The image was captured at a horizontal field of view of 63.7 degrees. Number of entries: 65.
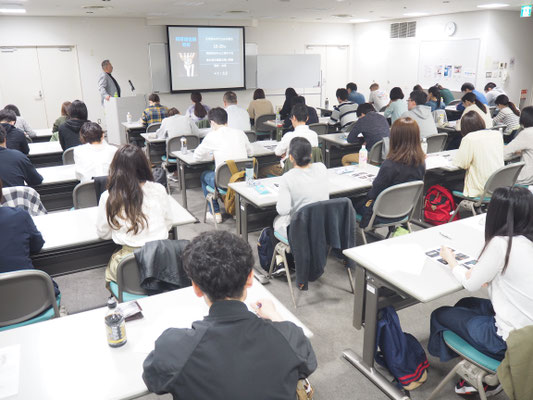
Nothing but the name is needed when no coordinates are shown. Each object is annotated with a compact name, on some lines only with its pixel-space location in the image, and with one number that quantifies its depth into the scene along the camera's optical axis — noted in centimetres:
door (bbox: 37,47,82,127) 1024
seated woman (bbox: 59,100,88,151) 536
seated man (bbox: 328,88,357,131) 691
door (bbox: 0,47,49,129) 988
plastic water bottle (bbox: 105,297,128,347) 171
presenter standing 876
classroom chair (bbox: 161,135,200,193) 589
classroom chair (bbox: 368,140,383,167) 543
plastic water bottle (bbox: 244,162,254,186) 398
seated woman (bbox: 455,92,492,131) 633
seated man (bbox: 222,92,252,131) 649
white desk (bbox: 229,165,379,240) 360
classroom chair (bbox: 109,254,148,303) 221
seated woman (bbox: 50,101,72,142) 627
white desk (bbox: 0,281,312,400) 152
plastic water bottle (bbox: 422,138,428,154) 494
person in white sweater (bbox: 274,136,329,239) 320
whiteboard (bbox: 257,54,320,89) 1248
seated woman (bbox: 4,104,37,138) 629
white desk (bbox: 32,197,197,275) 279
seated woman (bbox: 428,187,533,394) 191
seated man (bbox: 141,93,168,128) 725
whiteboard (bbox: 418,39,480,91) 1038
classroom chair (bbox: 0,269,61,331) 205
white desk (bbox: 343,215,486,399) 220
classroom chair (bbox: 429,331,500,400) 202
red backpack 463
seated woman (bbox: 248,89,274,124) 849
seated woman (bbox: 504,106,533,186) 449
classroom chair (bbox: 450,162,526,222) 404
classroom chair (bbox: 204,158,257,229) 456
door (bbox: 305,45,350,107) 1359
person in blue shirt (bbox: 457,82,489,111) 792
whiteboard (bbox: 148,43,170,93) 1104
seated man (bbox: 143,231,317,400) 118
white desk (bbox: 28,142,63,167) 555
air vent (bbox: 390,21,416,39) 1167
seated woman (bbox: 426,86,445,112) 741
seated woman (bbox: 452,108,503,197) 416
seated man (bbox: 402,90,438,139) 600
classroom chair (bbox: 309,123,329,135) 714
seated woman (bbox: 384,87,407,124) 693
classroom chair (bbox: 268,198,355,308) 333
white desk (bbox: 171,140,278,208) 501
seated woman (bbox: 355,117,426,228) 361
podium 860
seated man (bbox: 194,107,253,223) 478
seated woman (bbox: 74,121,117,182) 399
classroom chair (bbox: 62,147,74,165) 497
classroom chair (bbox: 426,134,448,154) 558
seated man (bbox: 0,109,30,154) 486
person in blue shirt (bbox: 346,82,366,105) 838
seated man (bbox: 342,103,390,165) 552
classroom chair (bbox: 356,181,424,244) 356
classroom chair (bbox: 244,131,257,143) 650
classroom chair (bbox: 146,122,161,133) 695
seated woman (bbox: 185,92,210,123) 714
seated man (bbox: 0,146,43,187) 372
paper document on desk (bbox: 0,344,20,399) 150
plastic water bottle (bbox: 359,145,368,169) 445
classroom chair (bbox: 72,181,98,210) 367
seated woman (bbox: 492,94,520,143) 670
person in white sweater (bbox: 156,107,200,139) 612
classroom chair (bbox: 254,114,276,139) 825
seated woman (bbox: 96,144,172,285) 249
